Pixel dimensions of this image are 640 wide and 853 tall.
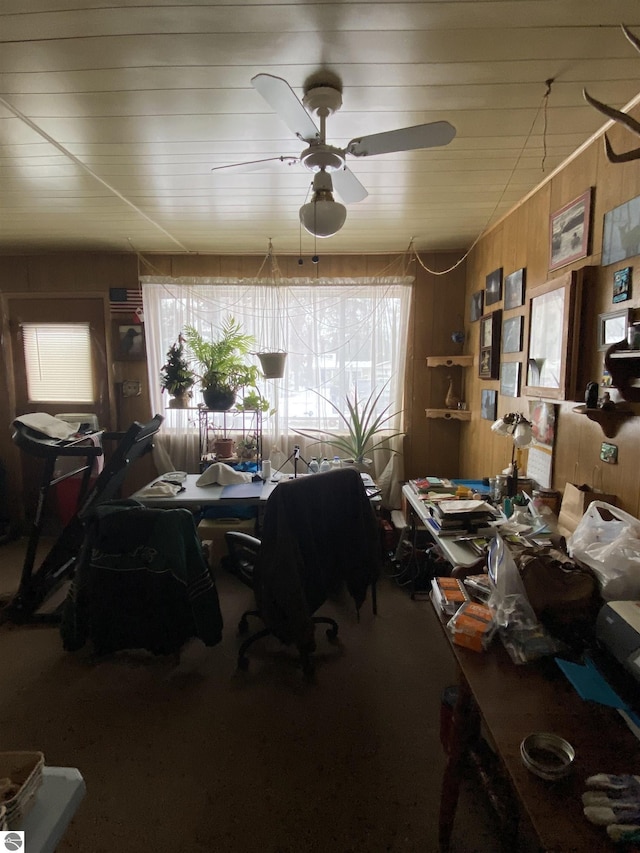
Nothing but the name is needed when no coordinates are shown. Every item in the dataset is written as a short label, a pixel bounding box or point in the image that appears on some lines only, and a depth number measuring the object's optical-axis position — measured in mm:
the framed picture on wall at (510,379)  2448
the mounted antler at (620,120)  1080
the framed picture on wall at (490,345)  2705
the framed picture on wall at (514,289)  2366
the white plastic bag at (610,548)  1146
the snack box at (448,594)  1333
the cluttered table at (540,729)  715
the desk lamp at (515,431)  2100
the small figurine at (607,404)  1552
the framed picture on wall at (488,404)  2807
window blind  3641
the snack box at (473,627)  1139
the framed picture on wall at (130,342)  3580
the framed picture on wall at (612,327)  1565
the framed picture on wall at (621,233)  1518
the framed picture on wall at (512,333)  2410
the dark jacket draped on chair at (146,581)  1890
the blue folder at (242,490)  2590
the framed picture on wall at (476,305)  3023
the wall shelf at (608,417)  1556
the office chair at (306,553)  1802
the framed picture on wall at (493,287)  2689
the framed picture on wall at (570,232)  1789
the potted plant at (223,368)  3084
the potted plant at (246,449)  3367
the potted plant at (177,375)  3176
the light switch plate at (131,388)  3641
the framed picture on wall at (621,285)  1557
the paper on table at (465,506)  1956
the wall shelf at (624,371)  1484
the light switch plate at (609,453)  1611
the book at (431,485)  2521
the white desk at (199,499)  2520
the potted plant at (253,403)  3324
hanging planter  2811
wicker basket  697
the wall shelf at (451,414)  3312
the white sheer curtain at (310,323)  3512
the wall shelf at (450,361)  3268
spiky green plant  3379
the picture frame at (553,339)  1832
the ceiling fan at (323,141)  1234
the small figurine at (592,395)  1595
